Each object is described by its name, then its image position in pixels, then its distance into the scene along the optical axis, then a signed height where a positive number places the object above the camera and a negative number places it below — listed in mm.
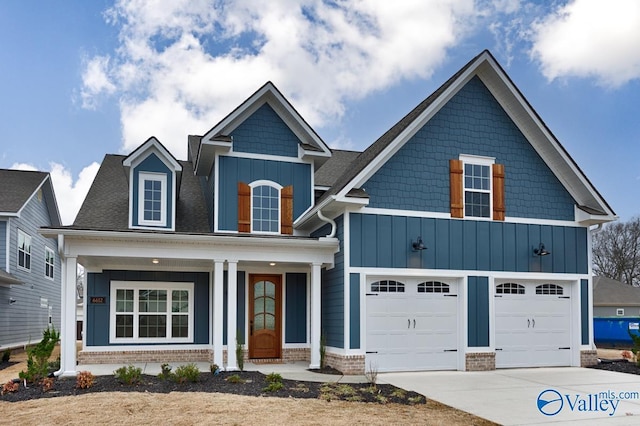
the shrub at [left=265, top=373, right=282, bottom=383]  11203 -2270
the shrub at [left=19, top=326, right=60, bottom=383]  11078 -1987
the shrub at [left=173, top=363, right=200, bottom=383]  11053 -2176
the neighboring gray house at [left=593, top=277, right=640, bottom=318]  30688 -2096
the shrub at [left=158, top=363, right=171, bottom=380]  11211 -2196
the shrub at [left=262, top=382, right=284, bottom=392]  10430 -2274
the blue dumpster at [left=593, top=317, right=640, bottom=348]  24219 -2958
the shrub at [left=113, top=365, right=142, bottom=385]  10836 -2150
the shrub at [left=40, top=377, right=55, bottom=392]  10497 -2279
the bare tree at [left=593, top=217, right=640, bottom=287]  48875 +744
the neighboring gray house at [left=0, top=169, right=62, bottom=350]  20594 +63
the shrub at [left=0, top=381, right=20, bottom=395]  10320 -2266
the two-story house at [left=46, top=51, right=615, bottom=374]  13508 +324
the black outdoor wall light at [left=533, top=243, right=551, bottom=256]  14786 +237
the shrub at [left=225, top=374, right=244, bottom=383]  11336 -2319
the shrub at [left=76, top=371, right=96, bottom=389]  10594 -2199
